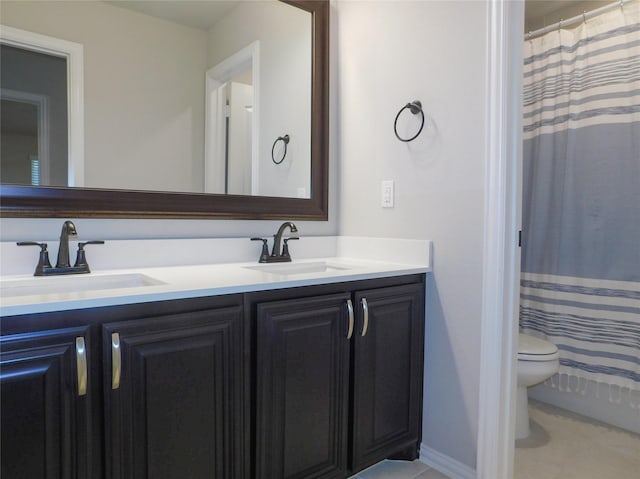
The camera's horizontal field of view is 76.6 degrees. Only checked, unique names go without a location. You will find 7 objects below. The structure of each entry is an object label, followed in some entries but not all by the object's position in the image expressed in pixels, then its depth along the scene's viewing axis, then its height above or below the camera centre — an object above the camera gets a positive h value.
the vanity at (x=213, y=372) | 0.91 -0.41
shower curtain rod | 2.02 +1.12
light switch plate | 1.83 +0.15
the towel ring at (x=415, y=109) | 1.70 +0.50
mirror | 1.46 +0.32
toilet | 1.91 -0.66
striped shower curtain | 2.01 +0.16
